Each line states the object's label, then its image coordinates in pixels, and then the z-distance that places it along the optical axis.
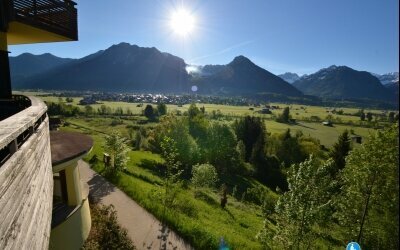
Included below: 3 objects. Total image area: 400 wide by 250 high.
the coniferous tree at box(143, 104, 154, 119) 156.75
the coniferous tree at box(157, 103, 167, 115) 164.14
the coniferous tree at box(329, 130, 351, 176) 67.16
